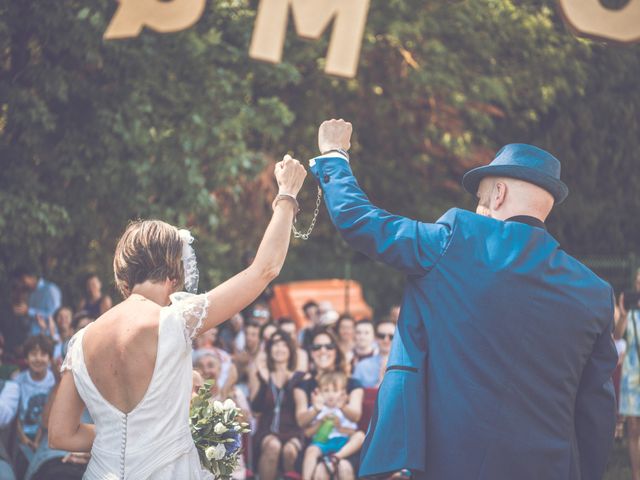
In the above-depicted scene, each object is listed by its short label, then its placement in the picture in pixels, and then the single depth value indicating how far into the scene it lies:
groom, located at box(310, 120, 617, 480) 3.37
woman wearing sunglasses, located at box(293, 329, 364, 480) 7.70
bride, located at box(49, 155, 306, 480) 3.20
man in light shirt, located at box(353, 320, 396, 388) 8.60
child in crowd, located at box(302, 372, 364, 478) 7.74
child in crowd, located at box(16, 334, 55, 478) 7.65
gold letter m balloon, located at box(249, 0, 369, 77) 8.94
